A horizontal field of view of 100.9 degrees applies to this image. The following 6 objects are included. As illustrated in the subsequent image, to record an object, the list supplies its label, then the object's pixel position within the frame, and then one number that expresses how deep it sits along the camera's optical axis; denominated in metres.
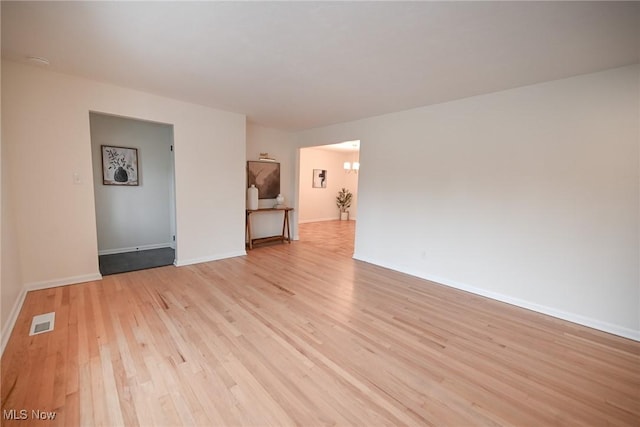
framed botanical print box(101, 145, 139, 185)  4.38
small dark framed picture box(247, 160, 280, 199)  5.55
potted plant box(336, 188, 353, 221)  9.77
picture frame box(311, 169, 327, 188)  8.98
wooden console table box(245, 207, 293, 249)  5.34
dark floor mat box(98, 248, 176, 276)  3.84
